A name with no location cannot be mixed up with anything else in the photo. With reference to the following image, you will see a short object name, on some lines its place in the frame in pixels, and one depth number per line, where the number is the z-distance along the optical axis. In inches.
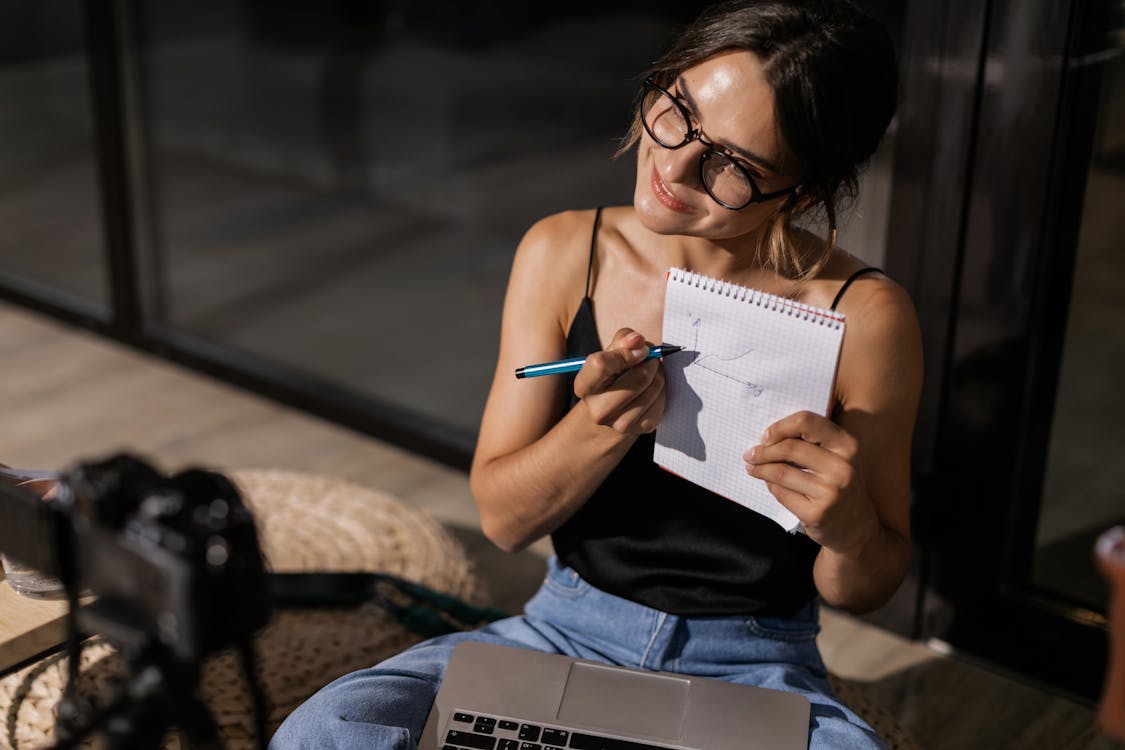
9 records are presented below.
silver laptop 80.3
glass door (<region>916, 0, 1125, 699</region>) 97.1
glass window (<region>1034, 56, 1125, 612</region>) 98.1
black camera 65.8
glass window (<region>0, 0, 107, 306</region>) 149.6
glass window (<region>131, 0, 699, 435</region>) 118.5
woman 78.4
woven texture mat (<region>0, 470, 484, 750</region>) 90.8
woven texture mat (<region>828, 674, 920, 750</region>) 90.2
